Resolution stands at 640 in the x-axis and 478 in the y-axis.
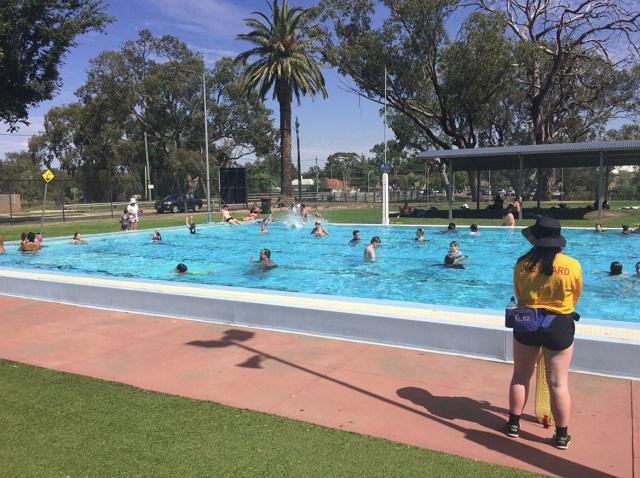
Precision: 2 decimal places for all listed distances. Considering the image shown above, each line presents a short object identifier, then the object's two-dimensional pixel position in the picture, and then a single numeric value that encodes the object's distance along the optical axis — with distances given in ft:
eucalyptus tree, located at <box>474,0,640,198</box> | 121.49
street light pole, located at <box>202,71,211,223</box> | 99.59
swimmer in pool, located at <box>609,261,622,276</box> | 38.50
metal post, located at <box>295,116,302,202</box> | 187.01
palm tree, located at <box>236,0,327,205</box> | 120.98
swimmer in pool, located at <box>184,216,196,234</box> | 74.07
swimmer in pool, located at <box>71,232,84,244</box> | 62.80
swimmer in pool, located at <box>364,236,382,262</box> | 48.60
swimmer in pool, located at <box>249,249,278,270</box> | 44.74
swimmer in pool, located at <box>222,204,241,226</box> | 87.10
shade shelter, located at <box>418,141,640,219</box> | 80.74
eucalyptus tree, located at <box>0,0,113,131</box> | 82.48
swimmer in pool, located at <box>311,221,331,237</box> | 68.39
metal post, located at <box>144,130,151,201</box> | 190.64
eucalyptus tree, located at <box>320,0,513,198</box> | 113.70
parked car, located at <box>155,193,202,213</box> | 128.88
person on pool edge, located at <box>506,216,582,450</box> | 11.77
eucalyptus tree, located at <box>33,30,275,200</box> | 198.59
